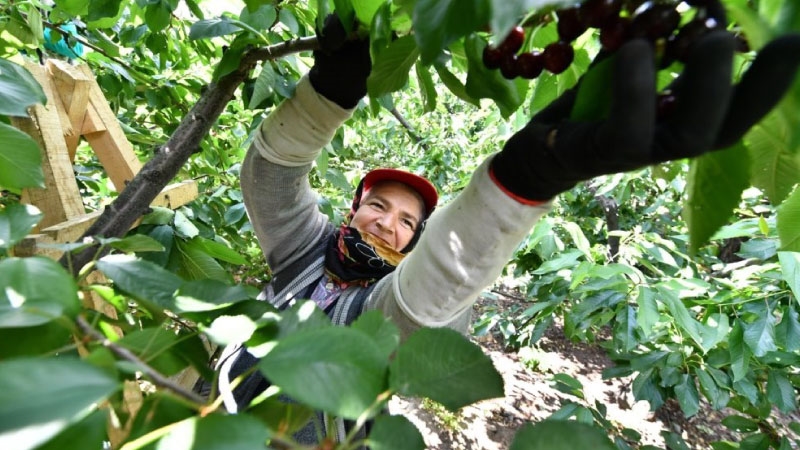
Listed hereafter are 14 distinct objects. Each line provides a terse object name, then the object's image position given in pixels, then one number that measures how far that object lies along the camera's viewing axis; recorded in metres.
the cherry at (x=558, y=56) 0.47
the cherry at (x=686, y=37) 0.32
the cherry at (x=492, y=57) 0.52
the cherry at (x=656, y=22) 0.32
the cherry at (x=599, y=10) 0.35
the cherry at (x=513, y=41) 0.51
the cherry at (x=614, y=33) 0.35
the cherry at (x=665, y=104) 0.33
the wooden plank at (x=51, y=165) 0.81
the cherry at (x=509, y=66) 0.52
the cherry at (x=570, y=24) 0.40
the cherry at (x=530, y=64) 0.49
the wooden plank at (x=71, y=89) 0.91
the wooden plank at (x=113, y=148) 0.99
